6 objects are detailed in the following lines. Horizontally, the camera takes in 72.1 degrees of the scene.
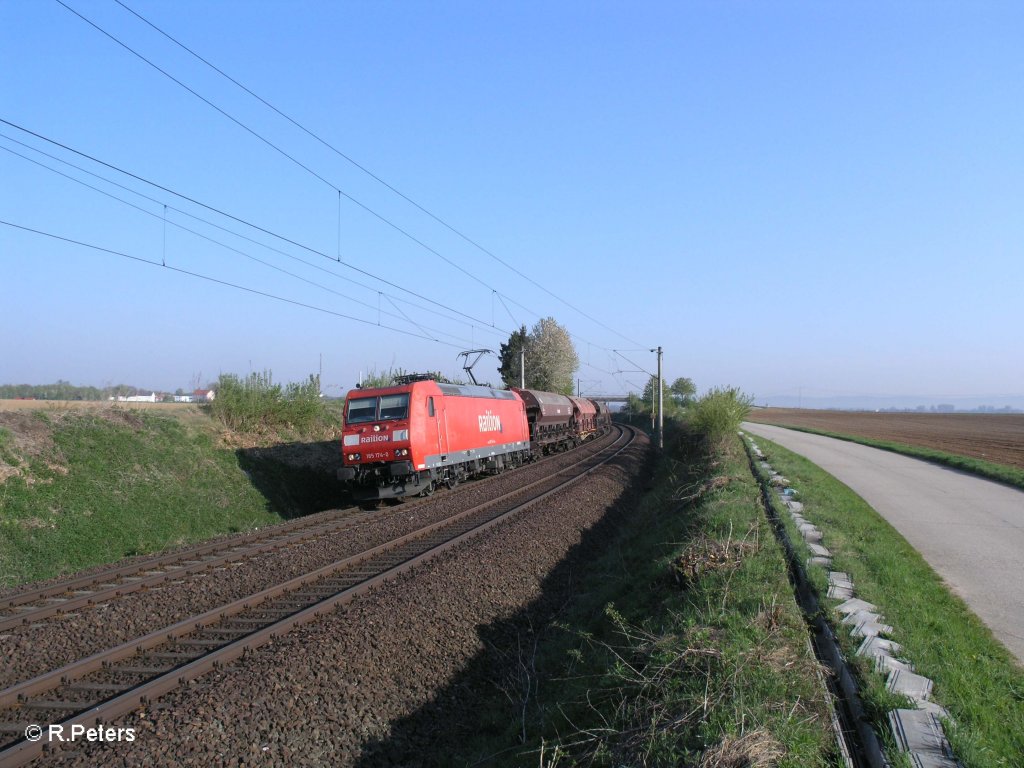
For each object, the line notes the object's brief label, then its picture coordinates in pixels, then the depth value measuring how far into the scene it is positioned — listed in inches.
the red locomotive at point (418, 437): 669.3
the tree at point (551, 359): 2994.6
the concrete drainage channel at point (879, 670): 156.6
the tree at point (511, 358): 2874.0
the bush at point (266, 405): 800.9
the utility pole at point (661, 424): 1478.8
